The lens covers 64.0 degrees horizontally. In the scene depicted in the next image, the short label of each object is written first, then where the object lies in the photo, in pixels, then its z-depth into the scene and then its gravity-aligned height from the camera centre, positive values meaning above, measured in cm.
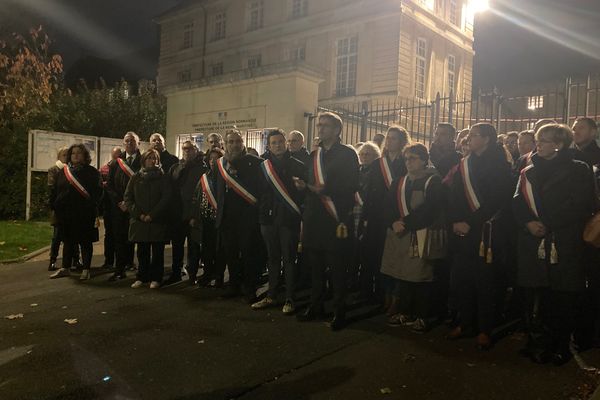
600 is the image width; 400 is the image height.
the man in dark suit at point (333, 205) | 486 -15
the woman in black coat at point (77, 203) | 698 -35
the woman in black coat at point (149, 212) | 639 -40
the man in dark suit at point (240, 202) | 579 -18
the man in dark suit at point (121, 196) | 707 -22
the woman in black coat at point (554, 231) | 382 -24
